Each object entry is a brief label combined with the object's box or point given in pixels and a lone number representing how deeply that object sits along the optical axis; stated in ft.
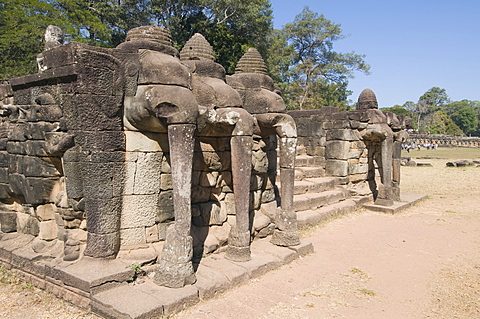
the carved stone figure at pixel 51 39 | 15.46
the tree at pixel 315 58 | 118.11
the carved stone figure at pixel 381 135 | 32.94
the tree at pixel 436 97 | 326.85
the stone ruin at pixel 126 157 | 14.08
